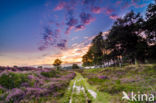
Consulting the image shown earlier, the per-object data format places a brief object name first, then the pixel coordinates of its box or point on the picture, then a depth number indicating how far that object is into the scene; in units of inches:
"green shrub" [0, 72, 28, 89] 384.2
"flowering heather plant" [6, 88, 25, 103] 269.9
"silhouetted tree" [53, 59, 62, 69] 3083.2
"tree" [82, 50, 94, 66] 2603.3
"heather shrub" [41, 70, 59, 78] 834.2
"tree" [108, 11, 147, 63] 1209.0
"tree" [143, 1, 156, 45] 979.0
